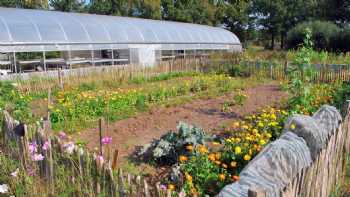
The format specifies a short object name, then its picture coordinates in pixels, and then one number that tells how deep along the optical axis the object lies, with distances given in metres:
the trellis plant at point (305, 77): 6.39
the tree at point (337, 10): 35.19
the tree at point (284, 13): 41.09
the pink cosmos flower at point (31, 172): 3.49
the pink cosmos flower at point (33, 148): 3.28
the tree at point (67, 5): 36.56
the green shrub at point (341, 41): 27.03
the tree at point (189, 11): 37.47
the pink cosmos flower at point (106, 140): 3.25
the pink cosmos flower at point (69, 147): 3.07
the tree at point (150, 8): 34.88
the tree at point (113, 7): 36.41
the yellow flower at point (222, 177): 3.19
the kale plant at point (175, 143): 4.28
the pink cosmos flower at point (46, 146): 3.24
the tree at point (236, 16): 41.09
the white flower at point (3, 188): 2.90
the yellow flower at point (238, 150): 3.56
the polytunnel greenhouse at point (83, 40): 12.97
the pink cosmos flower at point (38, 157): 3.17
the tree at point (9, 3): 32.33
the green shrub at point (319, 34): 28.27
